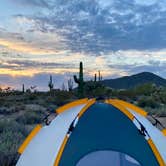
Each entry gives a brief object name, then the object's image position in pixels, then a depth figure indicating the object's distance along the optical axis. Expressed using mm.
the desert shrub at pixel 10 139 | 4375
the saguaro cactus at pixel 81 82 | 10678
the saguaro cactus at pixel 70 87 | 19143
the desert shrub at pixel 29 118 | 9313
